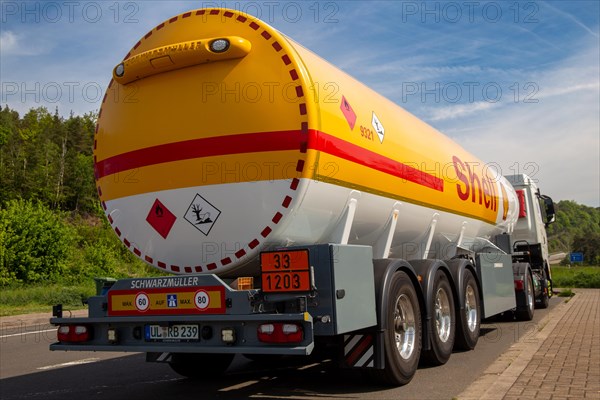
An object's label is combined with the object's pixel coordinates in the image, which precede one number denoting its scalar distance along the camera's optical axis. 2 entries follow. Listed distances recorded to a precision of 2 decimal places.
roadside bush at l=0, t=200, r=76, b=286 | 30.23
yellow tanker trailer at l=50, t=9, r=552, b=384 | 4.97
